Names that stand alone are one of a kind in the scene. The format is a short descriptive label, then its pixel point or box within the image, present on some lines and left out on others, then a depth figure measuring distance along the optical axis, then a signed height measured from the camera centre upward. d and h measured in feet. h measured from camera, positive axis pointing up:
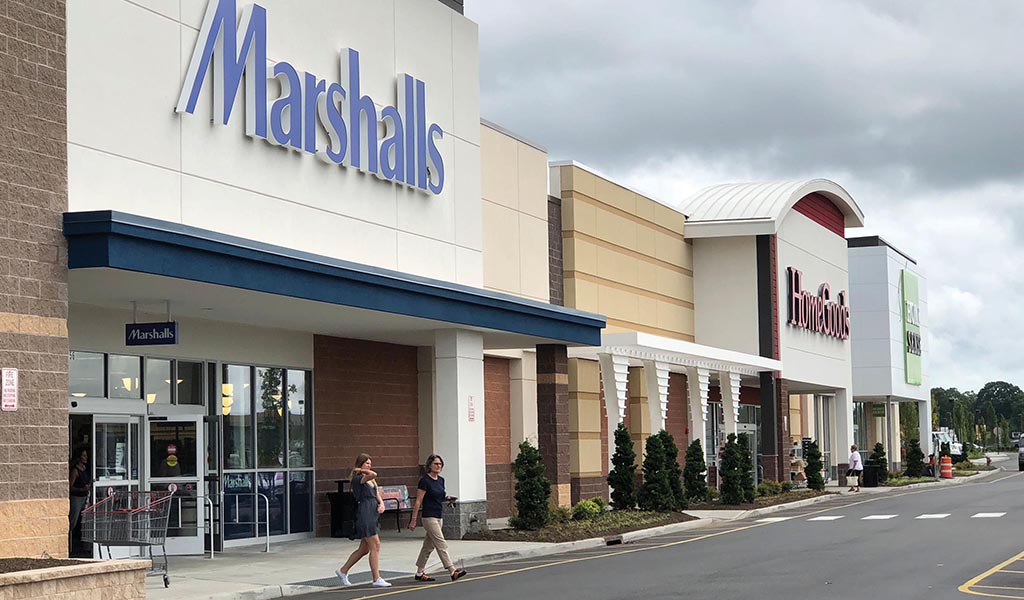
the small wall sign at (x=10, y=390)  51.96 +0.59
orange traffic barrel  210.59 -12.25
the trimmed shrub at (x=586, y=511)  99.45 -8.54
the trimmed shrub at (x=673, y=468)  113.19 -6.20
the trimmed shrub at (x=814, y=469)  153.99 -8.82
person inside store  66.03 -4.09
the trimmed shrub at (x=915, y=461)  203.92 -10.69
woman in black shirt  66.28 -5.72
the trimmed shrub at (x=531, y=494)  90.27 -6.44
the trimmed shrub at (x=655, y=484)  110.32 -7.33
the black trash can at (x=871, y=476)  179.52 -11.26
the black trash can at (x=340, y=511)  88.99 -7.28
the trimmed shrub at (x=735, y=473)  123.85 -7.30
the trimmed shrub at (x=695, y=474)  122.52 -7.23
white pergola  112.88 +2.53
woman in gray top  63.69 -5.63
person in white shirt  169.17 -9.32
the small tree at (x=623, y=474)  108.88 -6.34
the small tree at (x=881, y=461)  182.19 -9.53
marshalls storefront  61.31 +6.63
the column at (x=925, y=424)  246.88 -6.29
